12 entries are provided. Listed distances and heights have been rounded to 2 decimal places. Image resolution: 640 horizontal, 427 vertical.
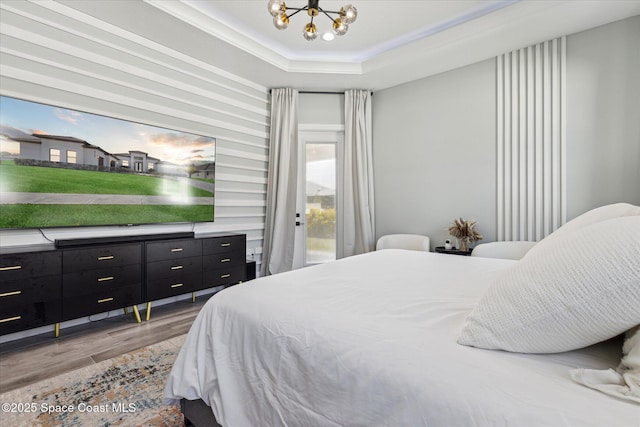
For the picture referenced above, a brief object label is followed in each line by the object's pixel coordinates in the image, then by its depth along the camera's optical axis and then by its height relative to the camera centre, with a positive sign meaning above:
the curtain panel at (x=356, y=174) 4.37 +0.59
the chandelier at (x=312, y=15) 2.04 +1.35
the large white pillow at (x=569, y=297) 0.66 -0.18
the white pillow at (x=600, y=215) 1.12 +0.01
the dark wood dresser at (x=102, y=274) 2.13 -0.51
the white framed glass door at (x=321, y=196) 4.55 +0.29
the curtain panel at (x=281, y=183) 4.28 +0.44
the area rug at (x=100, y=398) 1.54 -1.01
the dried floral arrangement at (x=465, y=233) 3.42 -0.17
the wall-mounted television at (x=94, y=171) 2.32 +0.38
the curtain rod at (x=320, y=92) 4.48 +1.77
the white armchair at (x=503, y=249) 3.02 -0.31
